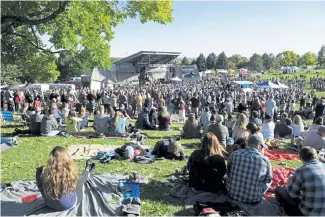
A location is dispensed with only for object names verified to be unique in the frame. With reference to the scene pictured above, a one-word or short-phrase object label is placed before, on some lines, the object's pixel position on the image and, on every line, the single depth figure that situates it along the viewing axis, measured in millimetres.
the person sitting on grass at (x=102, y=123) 11344
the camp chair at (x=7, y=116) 13785
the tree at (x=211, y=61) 106188
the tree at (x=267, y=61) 123188
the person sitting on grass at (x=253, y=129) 7414
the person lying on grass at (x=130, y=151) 8148
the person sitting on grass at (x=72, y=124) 11500
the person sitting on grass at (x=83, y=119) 12959
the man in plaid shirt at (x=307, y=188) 4387
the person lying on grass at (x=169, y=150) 8352
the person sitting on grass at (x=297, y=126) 11323
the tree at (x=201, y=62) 103212
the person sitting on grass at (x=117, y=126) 11344
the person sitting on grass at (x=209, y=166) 5492
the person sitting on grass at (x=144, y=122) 13352
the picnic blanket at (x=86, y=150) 8523
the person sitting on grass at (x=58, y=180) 4414
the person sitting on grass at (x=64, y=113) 13977
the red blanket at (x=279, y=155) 8842
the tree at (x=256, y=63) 113500
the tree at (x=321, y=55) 103512
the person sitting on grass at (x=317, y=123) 9828
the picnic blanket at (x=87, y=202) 4781
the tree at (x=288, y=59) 114375
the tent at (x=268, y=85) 25469
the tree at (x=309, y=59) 105238
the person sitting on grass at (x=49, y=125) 11094
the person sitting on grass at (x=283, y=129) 11547
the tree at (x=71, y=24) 9281
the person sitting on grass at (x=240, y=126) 8898
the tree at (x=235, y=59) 122781
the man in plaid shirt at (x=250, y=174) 5062
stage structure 41688
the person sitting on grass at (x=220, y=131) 8805
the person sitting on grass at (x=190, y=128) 11578
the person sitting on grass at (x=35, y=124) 11281
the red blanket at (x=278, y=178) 5879
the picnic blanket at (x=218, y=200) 5062
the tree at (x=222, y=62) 105375
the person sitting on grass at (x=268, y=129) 10500
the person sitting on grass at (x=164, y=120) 13195
